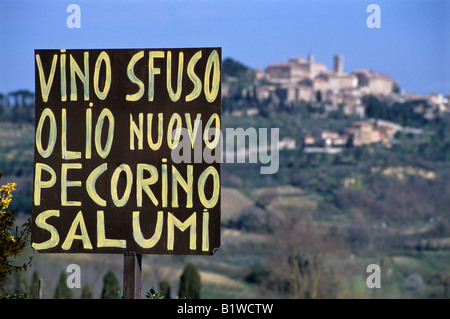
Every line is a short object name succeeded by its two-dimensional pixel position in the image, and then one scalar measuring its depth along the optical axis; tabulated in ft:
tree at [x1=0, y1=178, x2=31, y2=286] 24.38
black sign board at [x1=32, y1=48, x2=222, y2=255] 20.42
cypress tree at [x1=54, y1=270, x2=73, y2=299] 116.25
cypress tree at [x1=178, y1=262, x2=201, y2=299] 122.11
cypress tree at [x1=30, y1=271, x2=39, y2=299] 86.06
